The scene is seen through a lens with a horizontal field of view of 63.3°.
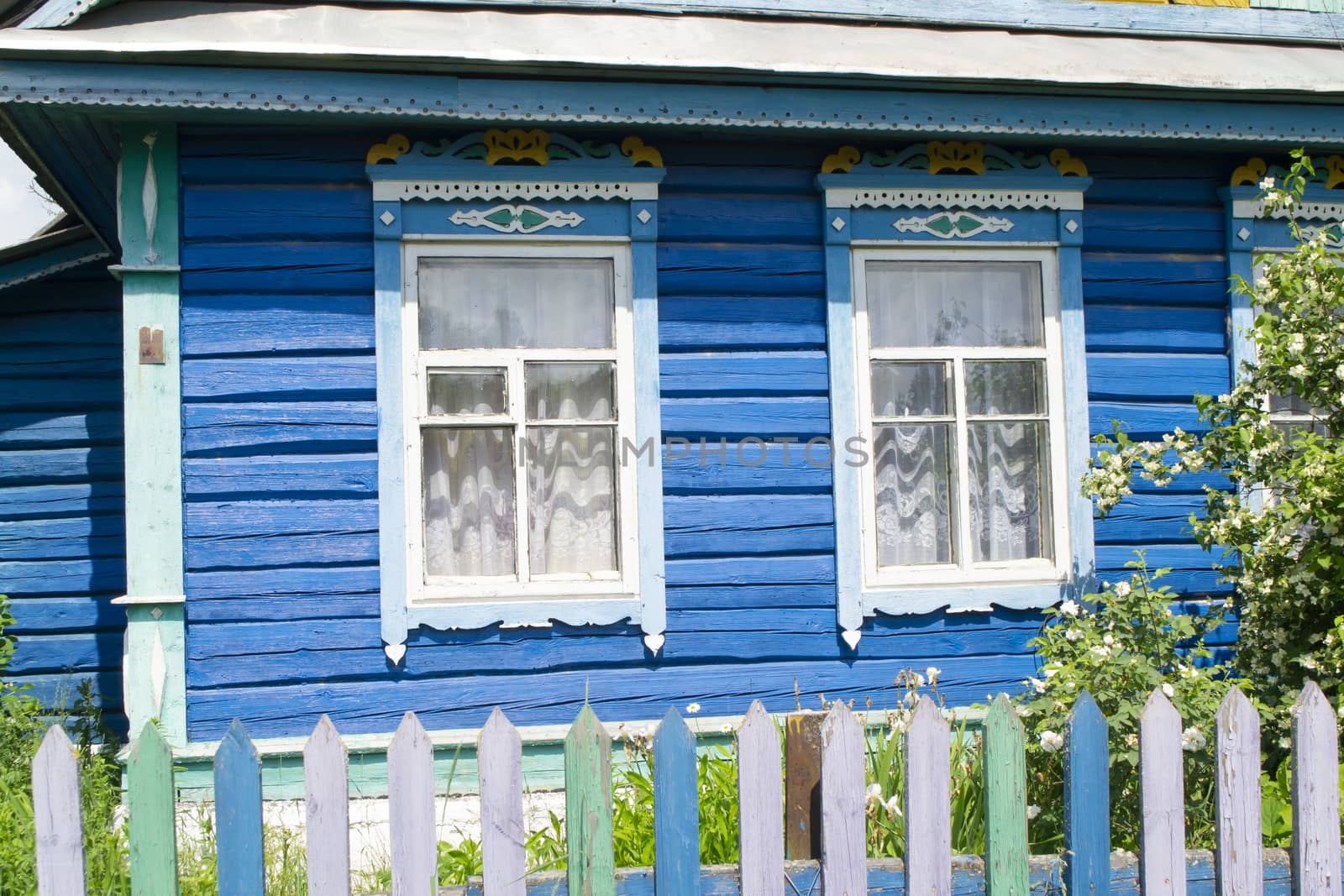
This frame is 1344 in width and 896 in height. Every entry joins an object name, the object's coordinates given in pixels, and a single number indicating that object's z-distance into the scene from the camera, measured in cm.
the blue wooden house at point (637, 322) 439
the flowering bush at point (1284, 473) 370
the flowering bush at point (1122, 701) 334
